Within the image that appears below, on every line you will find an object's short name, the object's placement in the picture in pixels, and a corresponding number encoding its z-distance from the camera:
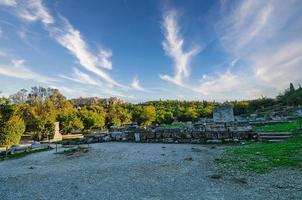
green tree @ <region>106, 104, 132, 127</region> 44.15
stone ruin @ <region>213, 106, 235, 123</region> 16.72
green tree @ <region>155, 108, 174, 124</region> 53.52
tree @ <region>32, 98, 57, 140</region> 23.49
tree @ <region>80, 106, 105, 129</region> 34.56
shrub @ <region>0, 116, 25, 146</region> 16.10
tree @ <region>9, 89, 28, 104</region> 45.17
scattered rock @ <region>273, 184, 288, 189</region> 3.94
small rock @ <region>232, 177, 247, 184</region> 4.36
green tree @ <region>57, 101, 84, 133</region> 32.08
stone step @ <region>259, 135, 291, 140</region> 10.20
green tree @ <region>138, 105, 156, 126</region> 48.87
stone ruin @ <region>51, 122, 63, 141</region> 24.28
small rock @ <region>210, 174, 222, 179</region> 4.76
